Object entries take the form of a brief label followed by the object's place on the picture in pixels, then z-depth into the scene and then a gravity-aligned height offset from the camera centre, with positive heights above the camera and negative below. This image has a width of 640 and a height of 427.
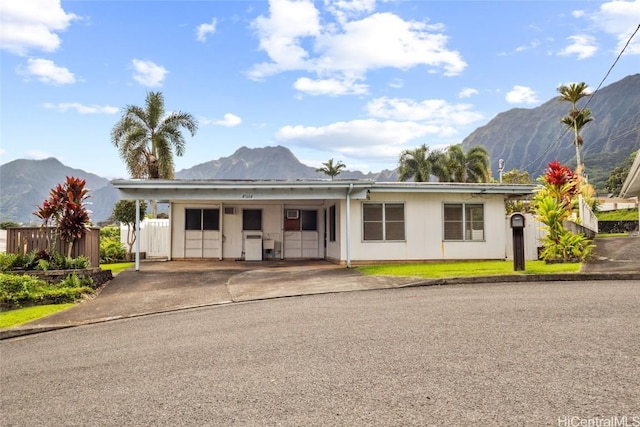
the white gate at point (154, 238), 20.27 +0.25
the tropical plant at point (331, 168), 49.28 +7.80
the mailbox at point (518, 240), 11.52 +0.03
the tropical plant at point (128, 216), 21.61 +1.31
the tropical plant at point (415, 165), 40.12 +6.62
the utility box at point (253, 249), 18.89 -0.24
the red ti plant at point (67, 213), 12.09 +0.81
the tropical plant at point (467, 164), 40.25 +6.68
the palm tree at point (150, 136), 28.56 +6.59
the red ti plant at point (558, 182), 14.73 +1.85
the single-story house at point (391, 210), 14.95 +1.11
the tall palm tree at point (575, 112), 40.47 +11.20
